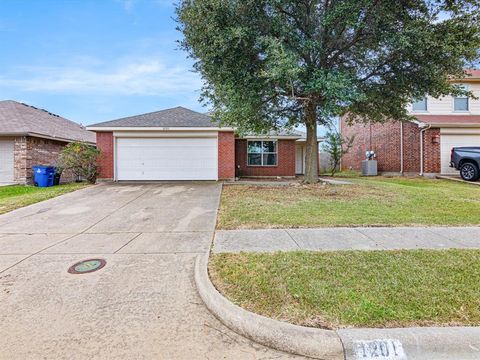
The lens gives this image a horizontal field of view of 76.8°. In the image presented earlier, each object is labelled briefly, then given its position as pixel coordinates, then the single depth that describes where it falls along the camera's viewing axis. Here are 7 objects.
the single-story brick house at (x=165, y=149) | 15.00
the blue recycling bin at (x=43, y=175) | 14.38
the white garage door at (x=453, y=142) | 16.80
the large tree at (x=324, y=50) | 8.87
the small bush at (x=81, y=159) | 14.18
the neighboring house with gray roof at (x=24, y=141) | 14.69
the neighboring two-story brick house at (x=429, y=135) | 16.80
